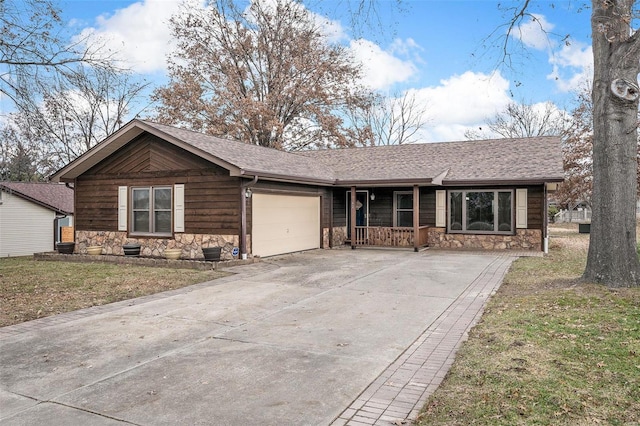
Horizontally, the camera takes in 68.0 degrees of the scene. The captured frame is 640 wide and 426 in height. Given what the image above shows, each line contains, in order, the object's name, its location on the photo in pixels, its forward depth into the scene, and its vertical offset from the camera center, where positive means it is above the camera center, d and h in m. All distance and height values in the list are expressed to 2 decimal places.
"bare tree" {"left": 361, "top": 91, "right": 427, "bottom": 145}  39.38 +8.10
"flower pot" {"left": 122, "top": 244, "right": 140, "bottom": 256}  13.72 -1.02
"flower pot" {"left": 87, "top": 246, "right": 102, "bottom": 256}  14.49 -1.08
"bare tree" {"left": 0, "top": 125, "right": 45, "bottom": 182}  32.94 +3.90
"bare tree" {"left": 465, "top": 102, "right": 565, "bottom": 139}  39.22 +7.91
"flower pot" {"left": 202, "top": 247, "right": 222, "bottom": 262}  12.07 -0.98
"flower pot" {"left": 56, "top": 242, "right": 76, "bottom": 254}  14.90 -1.03
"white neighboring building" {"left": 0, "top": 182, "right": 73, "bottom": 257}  19.81 -0.14
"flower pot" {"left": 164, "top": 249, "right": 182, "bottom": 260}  12.82 -1.06
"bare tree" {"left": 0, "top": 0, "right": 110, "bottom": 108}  9.20 +3.44
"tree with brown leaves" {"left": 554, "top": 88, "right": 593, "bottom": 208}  27.88 +3.57
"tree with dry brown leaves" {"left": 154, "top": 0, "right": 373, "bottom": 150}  29.56 +9.31
